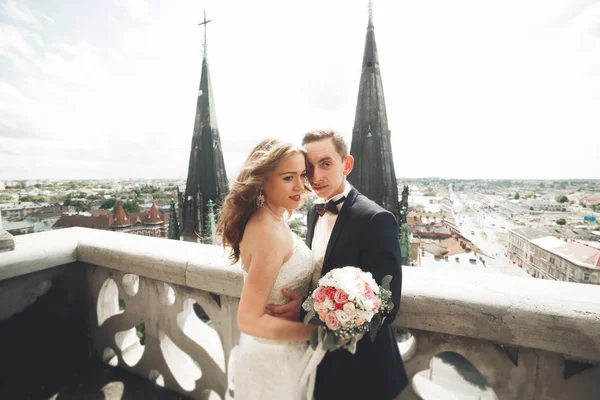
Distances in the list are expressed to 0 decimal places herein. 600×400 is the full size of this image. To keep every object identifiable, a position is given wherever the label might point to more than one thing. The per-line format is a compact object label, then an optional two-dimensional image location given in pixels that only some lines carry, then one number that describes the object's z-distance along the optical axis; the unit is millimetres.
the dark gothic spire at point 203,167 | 28422
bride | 1343
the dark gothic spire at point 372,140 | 24000
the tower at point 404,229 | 21684
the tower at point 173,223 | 27406
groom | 1289
